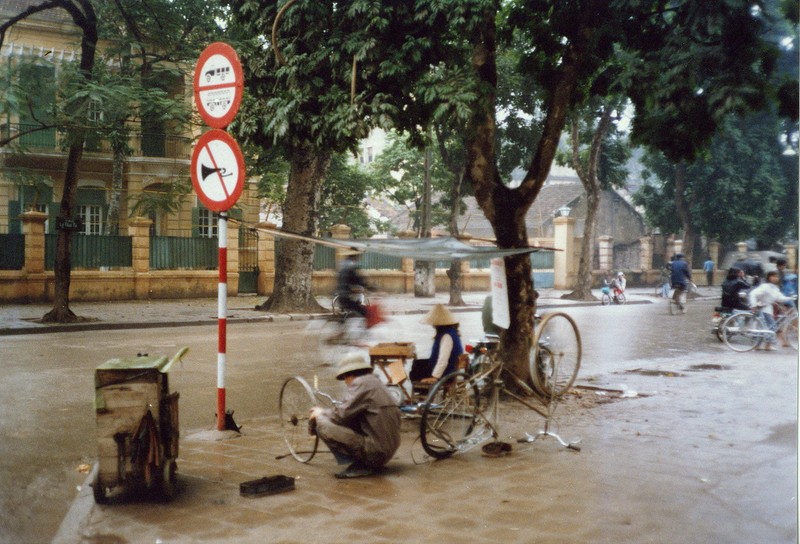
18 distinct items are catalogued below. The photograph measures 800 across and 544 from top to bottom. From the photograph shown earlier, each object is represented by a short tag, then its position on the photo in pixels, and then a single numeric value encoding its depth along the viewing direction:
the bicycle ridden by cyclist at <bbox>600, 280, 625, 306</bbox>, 29.08
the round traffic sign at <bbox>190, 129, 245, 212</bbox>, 6.96
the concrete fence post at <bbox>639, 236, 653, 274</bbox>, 41.41
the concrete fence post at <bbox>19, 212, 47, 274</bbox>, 22.27
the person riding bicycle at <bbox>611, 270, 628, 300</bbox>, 29.09
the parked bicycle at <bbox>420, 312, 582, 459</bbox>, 6.53
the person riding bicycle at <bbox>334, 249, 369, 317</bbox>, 13.02
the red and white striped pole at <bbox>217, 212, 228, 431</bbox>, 6.98
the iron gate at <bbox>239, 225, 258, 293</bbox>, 27.00
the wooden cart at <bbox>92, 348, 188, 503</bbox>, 5.15
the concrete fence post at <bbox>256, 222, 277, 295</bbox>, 27.19
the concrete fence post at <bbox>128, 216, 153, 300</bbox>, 24.12
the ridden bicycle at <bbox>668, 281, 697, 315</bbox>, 22.30
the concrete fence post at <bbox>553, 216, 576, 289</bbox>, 36.59
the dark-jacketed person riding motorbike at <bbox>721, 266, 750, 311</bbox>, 14.22
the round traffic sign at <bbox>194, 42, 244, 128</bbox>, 7.02
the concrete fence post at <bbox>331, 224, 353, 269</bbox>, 28.36
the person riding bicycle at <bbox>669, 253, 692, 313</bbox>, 21.75
